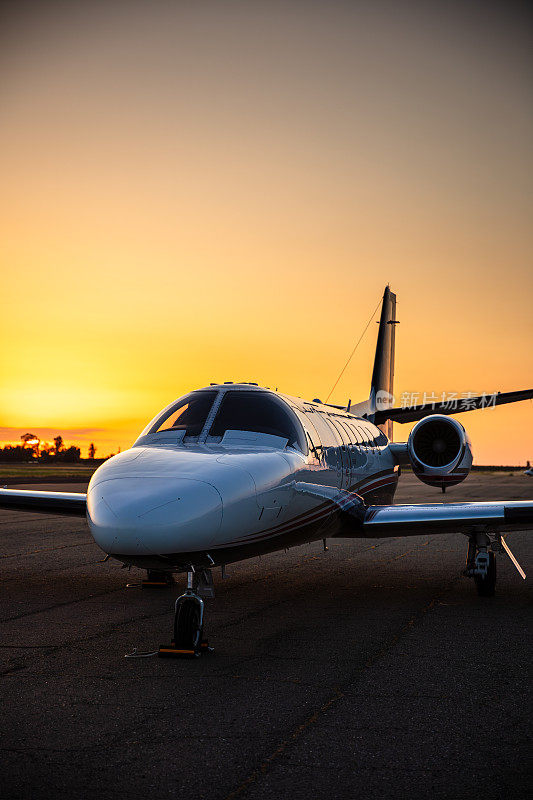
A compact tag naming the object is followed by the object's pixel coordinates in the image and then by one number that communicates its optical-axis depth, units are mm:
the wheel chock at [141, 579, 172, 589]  9555
